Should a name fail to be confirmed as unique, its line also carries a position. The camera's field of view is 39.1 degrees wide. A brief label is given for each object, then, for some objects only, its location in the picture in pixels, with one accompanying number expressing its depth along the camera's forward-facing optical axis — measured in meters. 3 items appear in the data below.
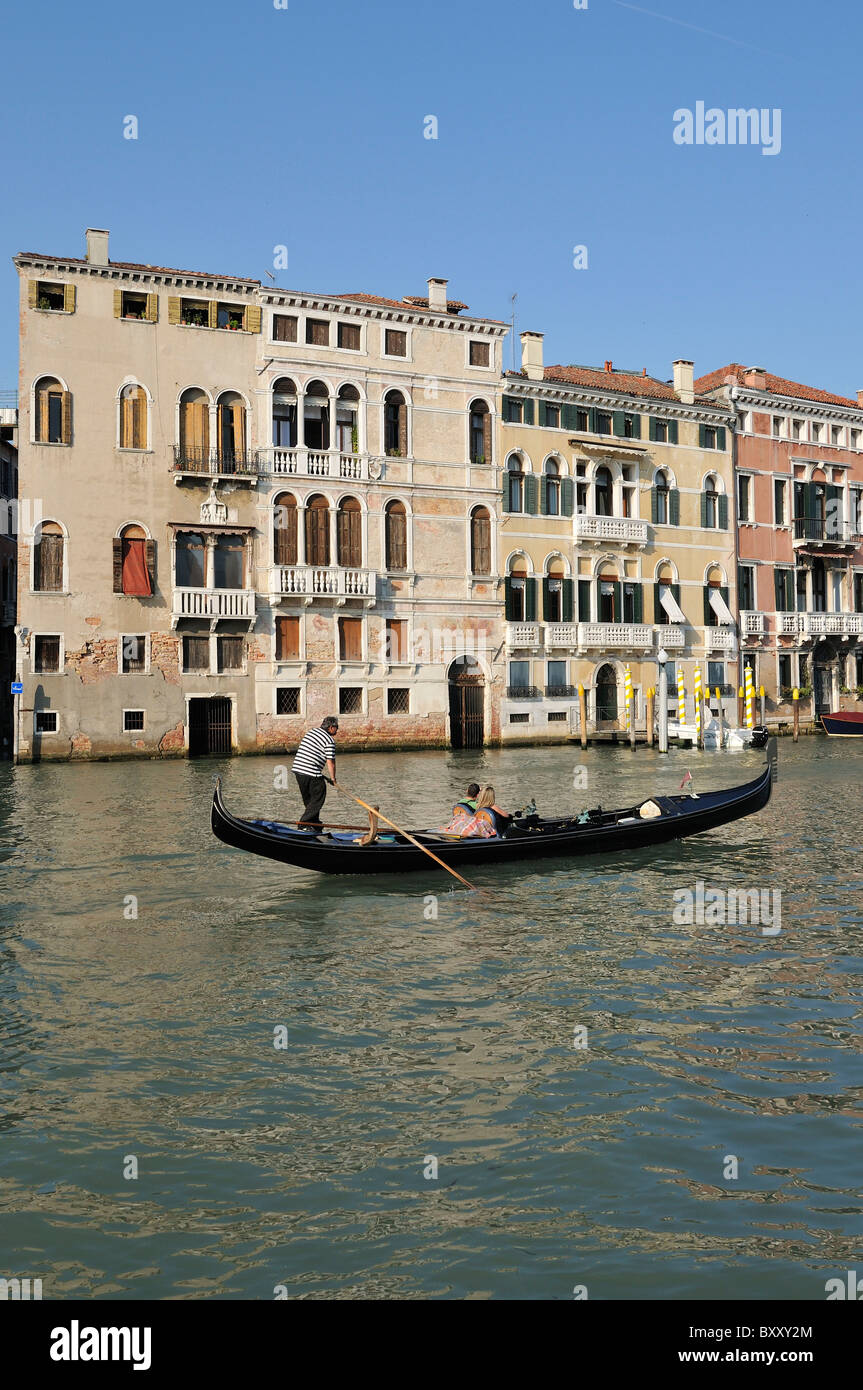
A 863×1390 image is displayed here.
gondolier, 11.49
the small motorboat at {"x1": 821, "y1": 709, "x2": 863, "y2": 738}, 33.81
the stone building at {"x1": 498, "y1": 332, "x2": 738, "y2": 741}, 31.52
